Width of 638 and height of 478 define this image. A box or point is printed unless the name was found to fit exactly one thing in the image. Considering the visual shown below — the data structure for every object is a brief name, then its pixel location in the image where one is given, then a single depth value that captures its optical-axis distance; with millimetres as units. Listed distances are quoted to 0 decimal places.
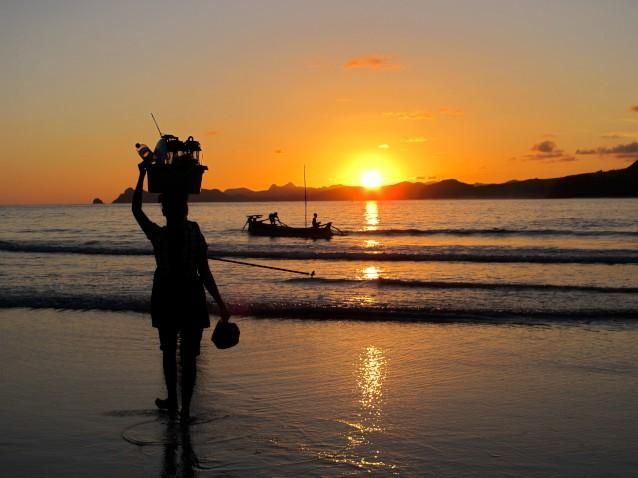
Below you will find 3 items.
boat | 44438
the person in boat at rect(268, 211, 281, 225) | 46888
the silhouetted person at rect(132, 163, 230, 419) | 5527
